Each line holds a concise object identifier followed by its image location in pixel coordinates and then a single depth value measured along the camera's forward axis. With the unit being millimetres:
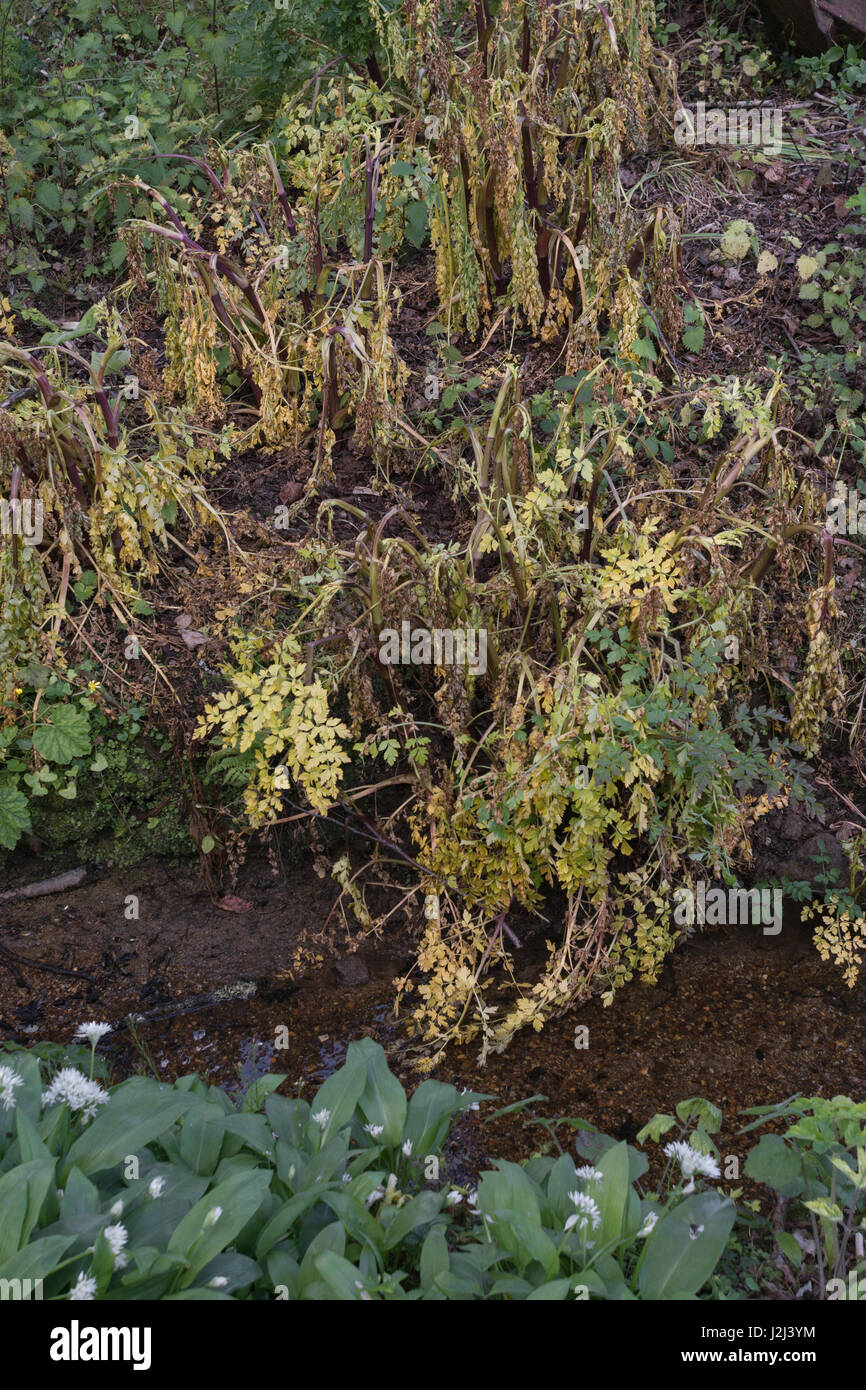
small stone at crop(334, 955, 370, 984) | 3662
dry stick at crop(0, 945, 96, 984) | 3676
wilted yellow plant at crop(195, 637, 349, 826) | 3201
